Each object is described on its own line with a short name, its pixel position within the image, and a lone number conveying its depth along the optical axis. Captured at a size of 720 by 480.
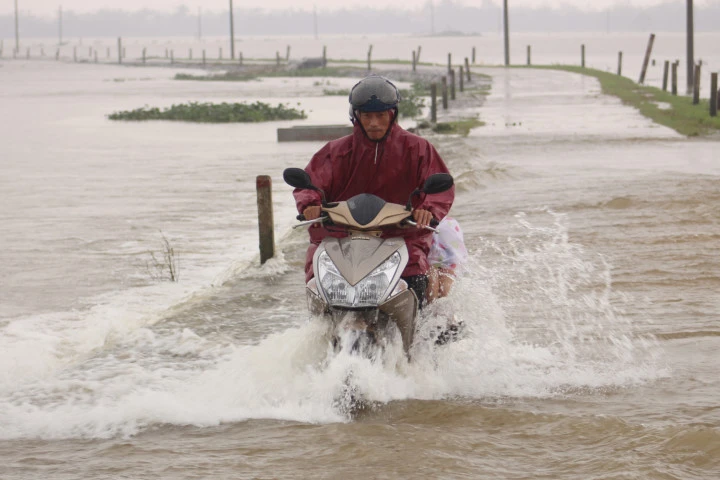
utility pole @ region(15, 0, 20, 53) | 153.75
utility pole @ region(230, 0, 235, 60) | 98.06
